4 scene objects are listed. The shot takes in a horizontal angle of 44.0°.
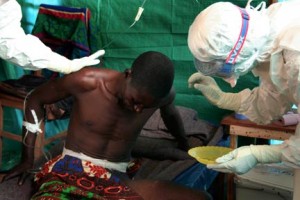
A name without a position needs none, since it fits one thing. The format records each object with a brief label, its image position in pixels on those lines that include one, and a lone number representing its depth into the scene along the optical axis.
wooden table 2.02
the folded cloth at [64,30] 2.86
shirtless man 1.54
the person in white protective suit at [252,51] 1.18
